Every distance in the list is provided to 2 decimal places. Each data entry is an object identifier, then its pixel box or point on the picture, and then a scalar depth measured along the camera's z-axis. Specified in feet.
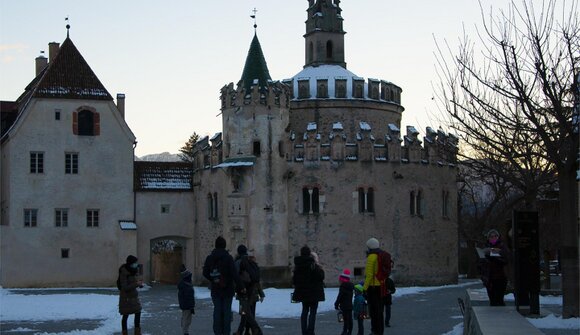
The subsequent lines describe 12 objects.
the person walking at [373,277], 62.03
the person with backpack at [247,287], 69.21
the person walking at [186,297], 73.67
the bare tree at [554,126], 71.46
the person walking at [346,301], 73.00
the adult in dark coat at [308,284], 68.28
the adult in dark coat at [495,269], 66.59
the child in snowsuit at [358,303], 76.08
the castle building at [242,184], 163.84
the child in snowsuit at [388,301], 81.57
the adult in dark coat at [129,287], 70.44
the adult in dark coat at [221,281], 65.46
